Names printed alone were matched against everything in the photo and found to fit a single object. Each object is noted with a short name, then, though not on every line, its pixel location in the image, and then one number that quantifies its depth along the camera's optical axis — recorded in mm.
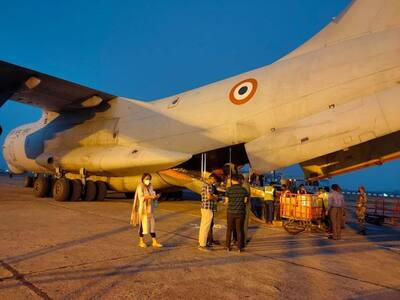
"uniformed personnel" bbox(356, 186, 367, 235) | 10514
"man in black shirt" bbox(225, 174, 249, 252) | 6840
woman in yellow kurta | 6816
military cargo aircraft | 9570
